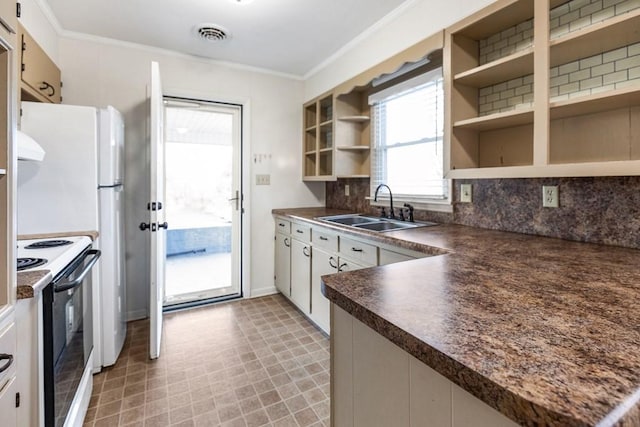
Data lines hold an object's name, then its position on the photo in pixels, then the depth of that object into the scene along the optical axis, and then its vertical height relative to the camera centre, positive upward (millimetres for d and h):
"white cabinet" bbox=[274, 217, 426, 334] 1998 -383
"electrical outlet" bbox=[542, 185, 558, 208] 1651 +51
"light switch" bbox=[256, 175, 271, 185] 3411 +284
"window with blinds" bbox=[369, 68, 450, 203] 2320 +527
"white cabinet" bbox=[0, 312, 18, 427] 895 -467
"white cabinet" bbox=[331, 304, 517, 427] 592 -399
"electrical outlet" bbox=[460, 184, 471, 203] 2086 +85
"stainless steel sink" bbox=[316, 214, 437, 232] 2340 -122
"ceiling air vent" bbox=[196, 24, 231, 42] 2482 +1365
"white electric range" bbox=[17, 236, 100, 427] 1161 -494
